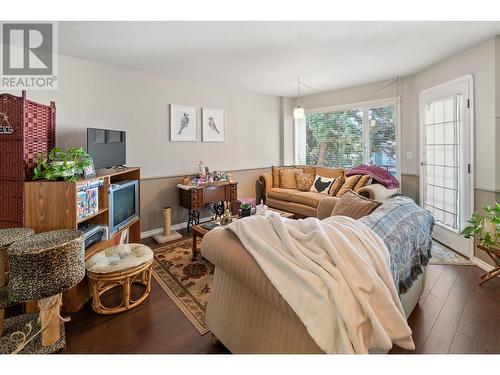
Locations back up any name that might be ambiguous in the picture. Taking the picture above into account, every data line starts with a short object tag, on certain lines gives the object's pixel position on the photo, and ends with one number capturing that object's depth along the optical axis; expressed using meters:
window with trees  4.41
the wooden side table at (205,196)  3.82
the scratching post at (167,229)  3.67
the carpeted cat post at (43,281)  1.49
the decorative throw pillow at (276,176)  5.05
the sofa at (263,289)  1.18
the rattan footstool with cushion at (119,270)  1.96
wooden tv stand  1.95
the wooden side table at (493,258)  2.24
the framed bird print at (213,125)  4.39
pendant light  4.21
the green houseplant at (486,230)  2.27
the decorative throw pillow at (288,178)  4.95
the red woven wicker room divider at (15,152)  1.94
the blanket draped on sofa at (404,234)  1.42
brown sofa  3.62
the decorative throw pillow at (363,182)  3.82
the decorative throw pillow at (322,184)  4.44
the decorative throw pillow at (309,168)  5.03
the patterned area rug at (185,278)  2.05
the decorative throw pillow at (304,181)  4.77
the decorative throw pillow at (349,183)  3.97
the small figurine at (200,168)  4.27
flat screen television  2.70
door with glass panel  3.02
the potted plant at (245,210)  3.07
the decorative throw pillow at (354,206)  1.97
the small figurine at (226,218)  2.93
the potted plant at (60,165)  1.97
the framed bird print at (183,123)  4.03
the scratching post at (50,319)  1.62
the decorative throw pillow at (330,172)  4.55
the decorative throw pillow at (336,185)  4.23
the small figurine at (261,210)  3.14
